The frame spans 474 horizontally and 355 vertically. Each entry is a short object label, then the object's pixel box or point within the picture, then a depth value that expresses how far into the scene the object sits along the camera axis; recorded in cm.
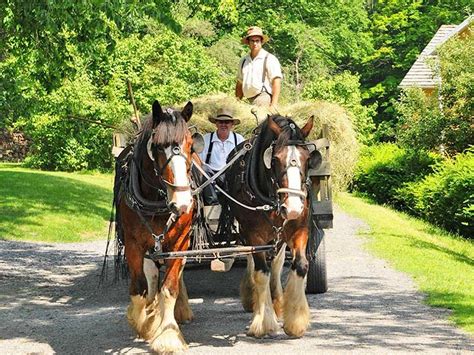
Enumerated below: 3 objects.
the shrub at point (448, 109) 2502
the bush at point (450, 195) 1983
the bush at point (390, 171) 2736
